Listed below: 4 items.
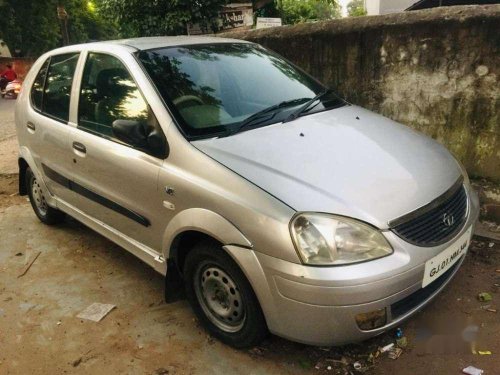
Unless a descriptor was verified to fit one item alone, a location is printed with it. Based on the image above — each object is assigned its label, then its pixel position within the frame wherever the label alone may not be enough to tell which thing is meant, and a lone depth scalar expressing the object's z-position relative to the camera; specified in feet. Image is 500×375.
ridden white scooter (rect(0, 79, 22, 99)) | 59.16
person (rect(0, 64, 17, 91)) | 66.90
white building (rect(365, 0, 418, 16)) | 115.85
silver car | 6.91
